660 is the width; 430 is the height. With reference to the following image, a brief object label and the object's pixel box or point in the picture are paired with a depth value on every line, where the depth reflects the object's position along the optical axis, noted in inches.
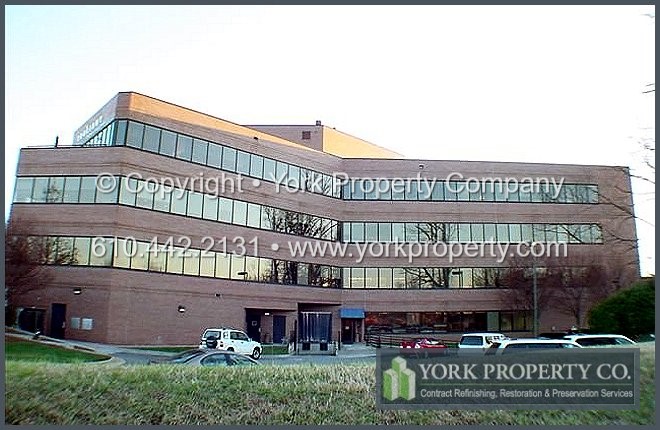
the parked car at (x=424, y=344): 1366.9
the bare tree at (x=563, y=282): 1720.0
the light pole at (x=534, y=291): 1673.2
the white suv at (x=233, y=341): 1217.0
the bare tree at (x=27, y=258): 1134.4
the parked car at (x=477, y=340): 1186.6
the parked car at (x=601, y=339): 721.0
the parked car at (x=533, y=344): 717.2
